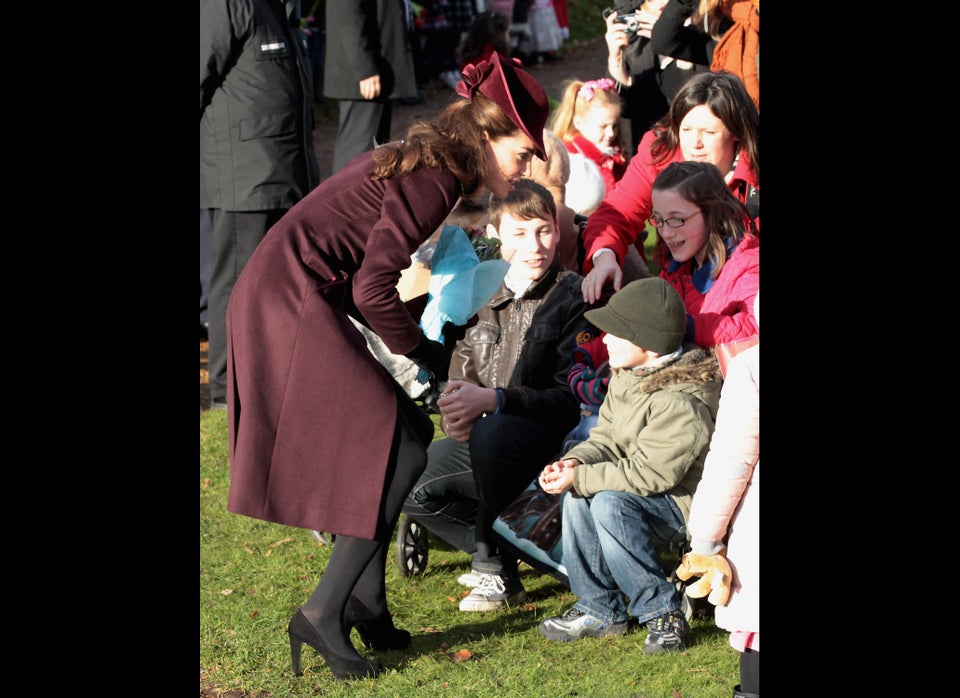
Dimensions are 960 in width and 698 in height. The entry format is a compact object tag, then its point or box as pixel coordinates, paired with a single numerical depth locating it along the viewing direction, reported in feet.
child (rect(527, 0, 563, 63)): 57.11
